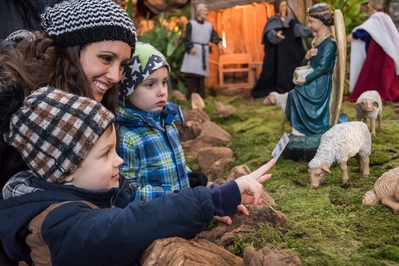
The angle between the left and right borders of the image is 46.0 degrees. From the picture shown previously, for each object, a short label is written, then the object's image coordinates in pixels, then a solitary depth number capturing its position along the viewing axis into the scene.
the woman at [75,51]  2.21
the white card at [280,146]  2.31
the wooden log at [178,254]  1.67
